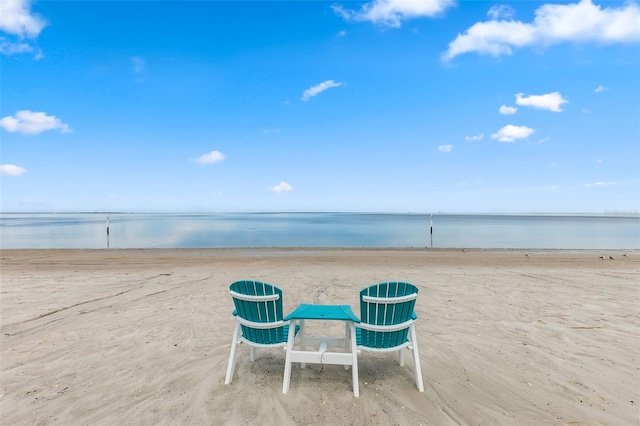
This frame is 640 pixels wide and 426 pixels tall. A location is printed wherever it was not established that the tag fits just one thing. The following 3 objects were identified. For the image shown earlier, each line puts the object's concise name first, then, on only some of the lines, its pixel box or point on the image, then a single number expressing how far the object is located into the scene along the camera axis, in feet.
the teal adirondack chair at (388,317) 12.86
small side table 12.66
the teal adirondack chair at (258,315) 13.08
